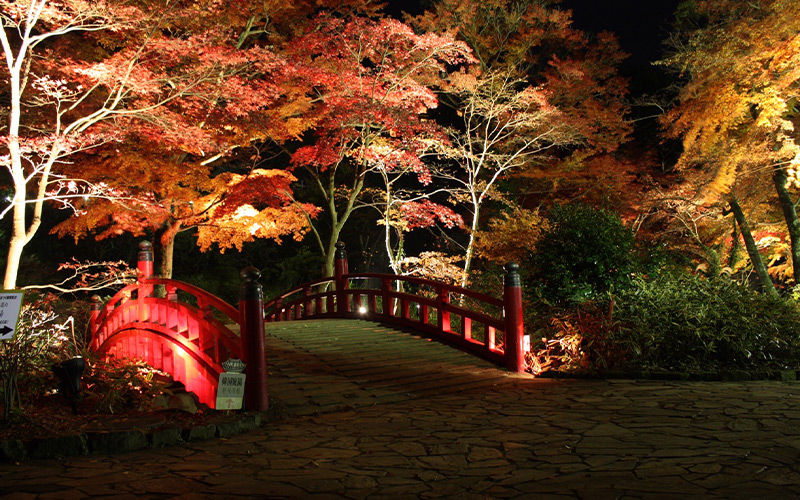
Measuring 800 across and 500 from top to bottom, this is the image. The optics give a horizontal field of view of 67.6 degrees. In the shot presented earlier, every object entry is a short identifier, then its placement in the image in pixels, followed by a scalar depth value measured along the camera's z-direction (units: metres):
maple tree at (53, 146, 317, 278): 13.76
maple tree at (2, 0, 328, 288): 9.77
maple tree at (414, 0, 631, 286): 17.17
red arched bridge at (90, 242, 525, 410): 7.12
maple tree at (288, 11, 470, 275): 14.74
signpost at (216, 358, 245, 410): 6.61
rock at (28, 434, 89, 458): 5.43
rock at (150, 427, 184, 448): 5.84
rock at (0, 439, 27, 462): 5.29
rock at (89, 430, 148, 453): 5.64
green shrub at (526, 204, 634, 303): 10.13
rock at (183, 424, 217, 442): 6.04
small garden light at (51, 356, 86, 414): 6.69
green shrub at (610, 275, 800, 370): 8.95
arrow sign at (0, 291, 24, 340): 6.12
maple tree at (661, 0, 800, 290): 12.66
